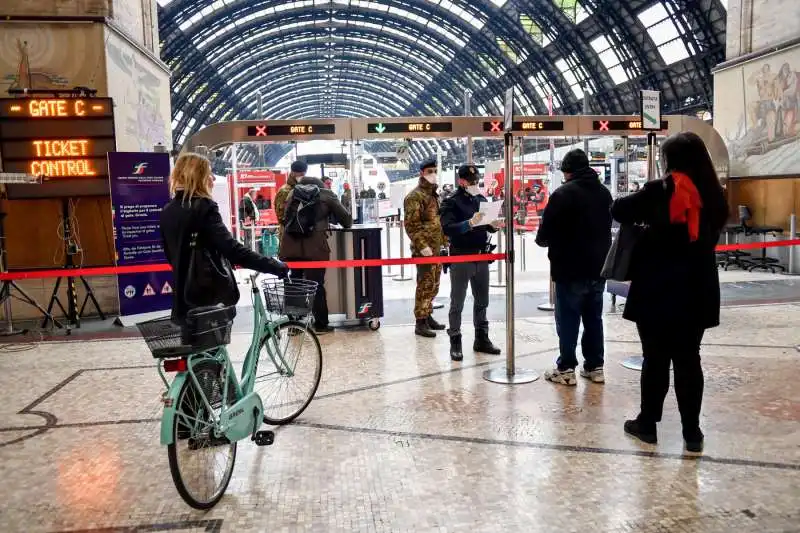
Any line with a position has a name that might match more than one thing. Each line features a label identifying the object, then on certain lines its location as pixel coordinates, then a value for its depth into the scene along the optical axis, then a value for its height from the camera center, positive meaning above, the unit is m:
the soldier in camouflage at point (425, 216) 6.03 +0.08
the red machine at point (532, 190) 12.87 +0.64
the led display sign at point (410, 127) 10.49 +1.59
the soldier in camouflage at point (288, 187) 6.93 +0.45
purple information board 7.31 +0.14
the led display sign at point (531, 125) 10.83 +1.61
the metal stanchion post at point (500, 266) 10.11 -0.71
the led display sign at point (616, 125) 11.10 +1.61
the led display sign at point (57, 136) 7.26 +1.11
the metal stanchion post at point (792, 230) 10.79 -0.26
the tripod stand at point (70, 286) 7.28 -0.58
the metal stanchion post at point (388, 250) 11.83 -0.46
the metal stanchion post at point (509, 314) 4.84 -0.69
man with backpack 6.58 +0.04
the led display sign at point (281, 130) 10.01 +1.51
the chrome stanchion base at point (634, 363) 5.05 -1.12
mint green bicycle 2.75 -0.73
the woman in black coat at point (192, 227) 3.15 +0.02
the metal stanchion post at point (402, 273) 10.98 -0.82
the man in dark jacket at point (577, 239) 4.38 -0.13
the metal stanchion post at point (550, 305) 7.47 -0.99
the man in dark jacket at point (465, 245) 5.48 -0.18
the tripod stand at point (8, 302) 6.89 -0.71
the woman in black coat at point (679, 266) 3.29 -0.25
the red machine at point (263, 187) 13.47 +0.91
